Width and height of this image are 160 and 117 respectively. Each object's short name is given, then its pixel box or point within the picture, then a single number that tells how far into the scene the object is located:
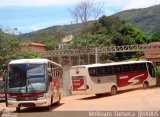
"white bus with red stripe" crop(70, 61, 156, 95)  32.69
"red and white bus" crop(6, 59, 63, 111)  21.67
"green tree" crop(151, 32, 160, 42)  83.00
